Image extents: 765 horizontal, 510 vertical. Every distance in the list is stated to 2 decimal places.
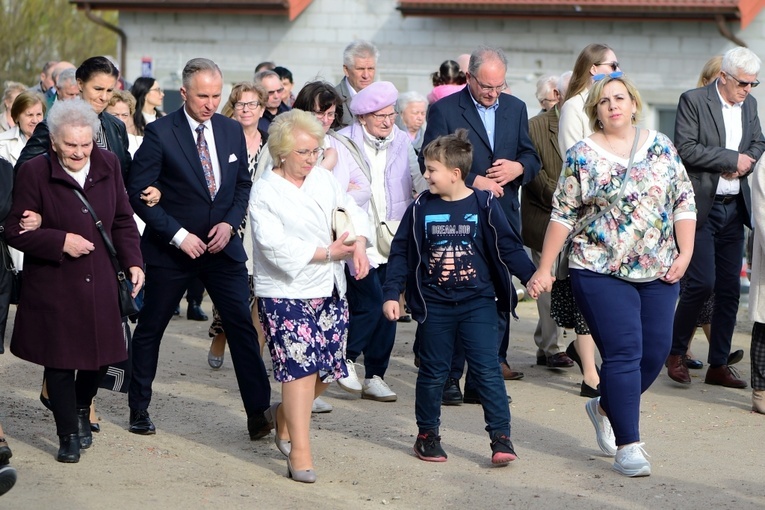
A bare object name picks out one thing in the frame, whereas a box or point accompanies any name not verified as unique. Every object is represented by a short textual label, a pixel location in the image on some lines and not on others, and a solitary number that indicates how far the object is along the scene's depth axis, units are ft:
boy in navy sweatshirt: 41.67
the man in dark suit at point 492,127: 50.17
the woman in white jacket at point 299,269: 39.41
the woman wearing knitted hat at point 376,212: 51.43
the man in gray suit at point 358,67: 60.12
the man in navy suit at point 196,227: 43.37
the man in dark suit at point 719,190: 52.79
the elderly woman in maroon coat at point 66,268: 39.58
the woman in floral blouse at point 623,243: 40.14
